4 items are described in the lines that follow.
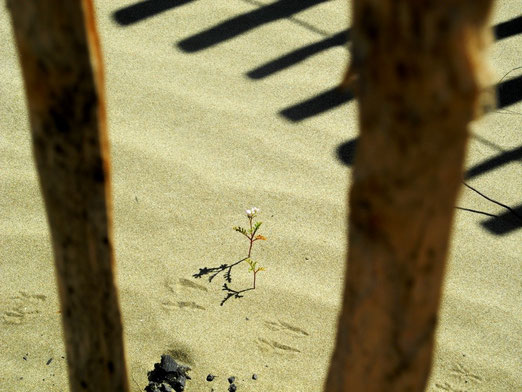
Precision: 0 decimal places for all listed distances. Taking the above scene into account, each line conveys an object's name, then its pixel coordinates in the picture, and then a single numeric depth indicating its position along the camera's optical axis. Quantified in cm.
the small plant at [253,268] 316
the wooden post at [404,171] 108
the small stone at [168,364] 283
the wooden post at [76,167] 141
